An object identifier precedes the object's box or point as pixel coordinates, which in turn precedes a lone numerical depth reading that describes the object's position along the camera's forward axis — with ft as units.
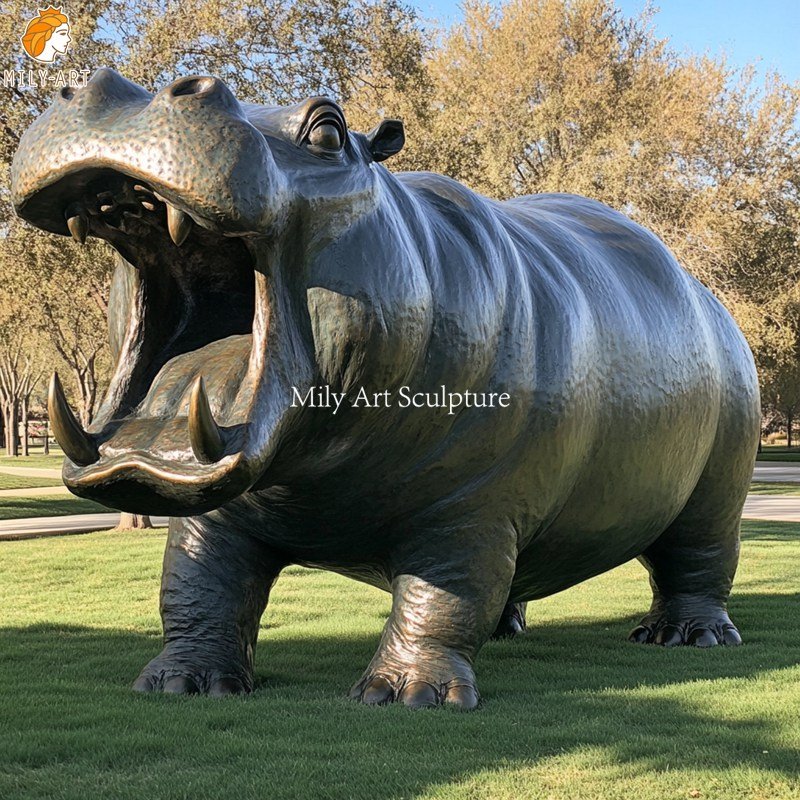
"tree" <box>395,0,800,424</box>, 68.90
